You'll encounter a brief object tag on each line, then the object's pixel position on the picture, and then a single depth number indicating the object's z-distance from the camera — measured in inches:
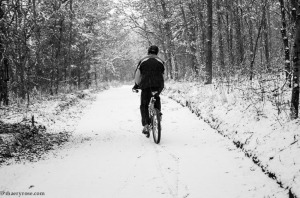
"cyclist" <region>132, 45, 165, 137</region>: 267.3
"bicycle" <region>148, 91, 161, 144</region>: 247.7
